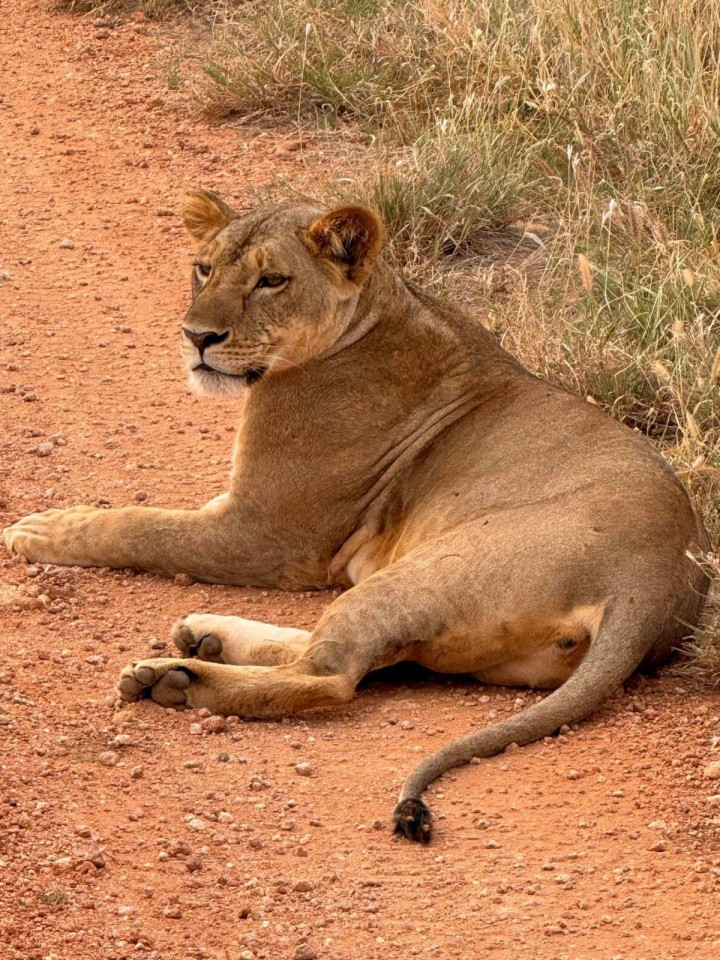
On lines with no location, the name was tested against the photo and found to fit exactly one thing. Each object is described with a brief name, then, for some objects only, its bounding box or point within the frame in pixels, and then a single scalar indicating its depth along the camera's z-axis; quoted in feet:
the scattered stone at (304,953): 22.79
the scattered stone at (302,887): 24.58
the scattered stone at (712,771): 28.27
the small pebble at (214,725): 29.37
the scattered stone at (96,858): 24.29
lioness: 29.94
